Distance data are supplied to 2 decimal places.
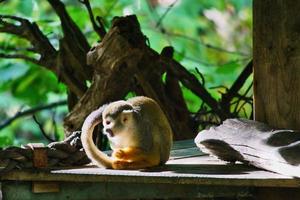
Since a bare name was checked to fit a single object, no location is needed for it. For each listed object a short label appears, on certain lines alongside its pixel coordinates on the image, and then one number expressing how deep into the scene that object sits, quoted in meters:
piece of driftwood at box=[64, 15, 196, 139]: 6.53
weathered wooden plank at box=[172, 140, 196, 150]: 6.38
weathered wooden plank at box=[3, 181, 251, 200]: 4.97
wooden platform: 4.71
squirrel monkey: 5.02
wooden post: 5.18
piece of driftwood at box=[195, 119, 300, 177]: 4.62
